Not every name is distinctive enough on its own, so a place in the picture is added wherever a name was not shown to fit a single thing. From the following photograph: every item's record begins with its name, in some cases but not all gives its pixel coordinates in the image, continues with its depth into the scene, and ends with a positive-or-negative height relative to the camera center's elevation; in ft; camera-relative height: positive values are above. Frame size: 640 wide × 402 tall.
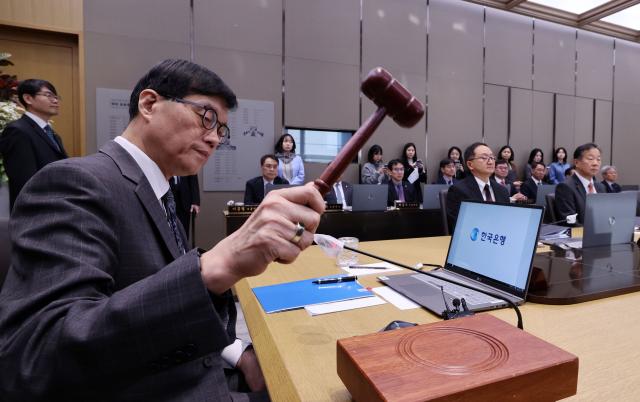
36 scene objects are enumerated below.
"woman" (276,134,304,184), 15.83 +0.99
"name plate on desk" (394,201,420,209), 13.15 -0.83
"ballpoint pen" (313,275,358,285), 4.08 -1.16
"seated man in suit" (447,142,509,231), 8.97 +0.06
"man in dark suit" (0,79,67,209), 8.66 +1.07
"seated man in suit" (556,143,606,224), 9.98 +0.02
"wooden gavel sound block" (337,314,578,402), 1.58 -0.92
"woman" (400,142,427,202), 18.19 +0.99
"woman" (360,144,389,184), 17.52 +0.67
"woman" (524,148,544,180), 21.16 +1.65
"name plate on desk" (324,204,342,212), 11.92 -0.84
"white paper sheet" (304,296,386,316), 3.26 -1.20
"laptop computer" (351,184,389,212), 11.87 -0.44
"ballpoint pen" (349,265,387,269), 4.80 -1.17
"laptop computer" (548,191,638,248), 5.67 -0.60
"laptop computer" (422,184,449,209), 13.09 -0.55
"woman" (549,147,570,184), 21.44 +1.10
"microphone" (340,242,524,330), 2.58 -1.00
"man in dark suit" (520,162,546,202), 19.30 +0.15
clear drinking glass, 4.99 -1.10
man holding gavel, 1.65 -0.57
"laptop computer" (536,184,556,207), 12.76 -0.25
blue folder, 3.43 -1.20
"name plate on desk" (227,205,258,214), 10.79 -0.85
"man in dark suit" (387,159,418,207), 16.25 -0.13
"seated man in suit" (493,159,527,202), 17.83 +0.53
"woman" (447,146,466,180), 19.15 +1.44
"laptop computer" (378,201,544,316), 3.31 -0.81
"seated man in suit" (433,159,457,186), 18.54 +0.68
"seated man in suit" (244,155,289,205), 13.80 +0.05
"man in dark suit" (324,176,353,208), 15.40 -0.46
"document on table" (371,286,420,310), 3.40 -1.19
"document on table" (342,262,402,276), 4.59 -1.18
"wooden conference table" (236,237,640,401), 2.10 -1.22
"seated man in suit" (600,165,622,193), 14.89 +0.41
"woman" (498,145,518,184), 19.90 +1.62
